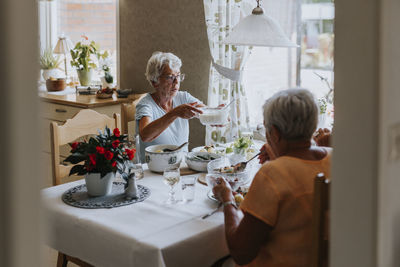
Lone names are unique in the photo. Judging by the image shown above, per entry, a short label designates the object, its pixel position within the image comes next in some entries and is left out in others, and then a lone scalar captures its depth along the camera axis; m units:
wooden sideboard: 4.09
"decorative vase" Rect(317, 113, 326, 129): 2.70
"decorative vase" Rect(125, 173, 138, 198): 2.10
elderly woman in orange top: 1.60
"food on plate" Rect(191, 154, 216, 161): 2.53
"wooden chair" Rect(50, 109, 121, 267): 2.56
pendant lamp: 2.45
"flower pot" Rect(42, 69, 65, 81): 4.94
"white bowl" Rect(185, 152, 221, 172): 2.47
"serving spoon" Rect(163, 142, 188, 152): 2.56
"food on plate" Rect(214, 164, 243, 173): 2.30
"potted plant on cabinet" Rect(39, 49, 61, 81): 4.92
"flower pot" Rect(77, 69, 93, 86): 4.68
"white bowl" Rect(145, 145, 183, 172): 2.44
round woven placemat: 2.02
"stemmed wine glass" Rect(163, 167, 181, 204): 2.08
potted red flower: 2.08
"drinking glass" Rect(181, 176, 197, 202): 2.10
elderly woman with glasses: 2.82
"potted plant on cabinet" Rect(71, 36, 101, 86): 4.59
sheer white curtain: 3.65
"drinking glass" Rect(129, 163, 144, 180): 2.34
